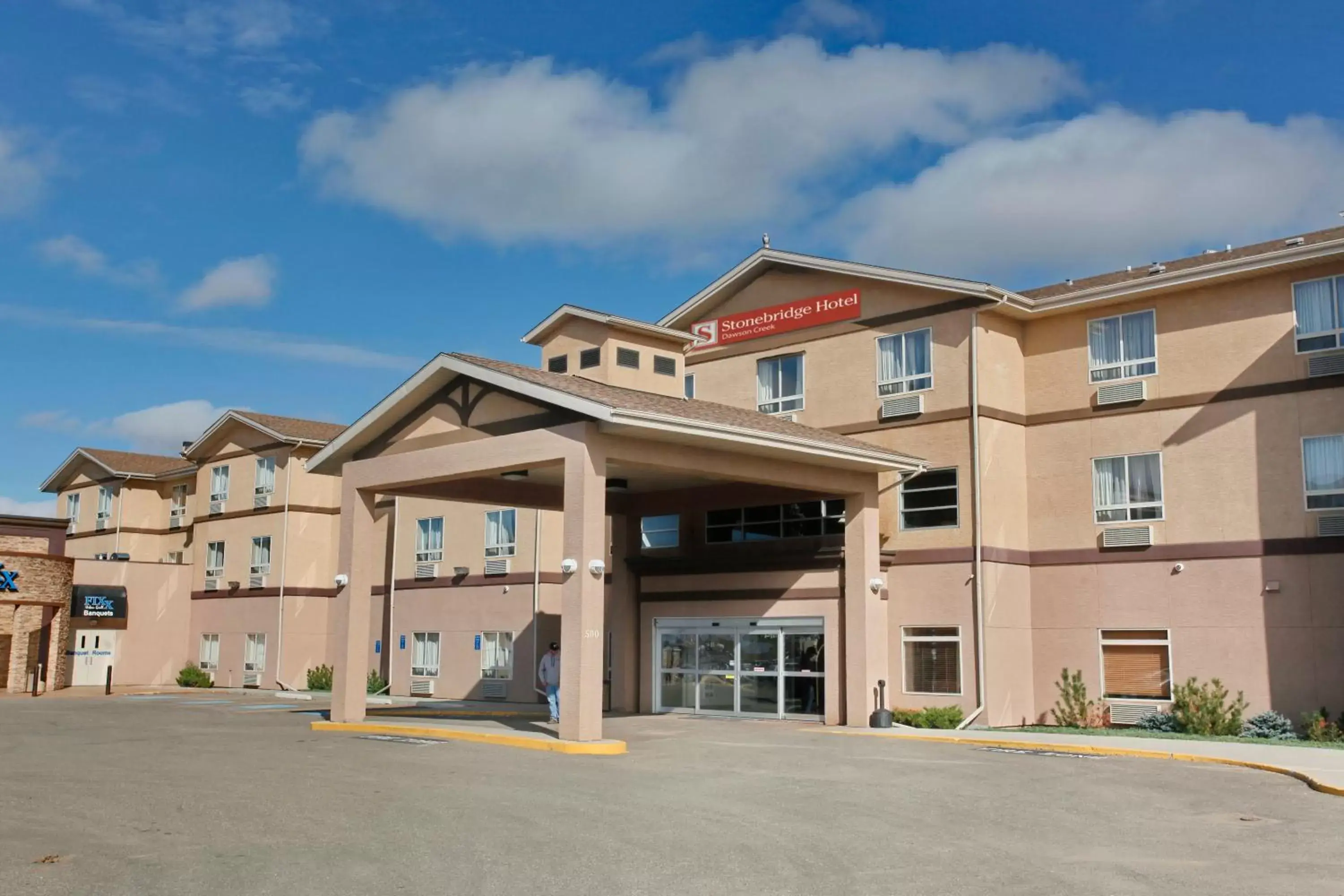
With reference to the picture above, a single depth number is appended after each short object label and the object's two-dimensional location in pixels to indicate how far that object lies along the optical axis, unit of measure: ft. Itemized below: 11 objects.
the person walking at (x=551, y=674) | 72.43
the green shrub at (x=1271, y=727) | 70.23
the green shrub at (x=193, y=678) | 141.79
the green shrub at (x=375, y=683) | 123.13
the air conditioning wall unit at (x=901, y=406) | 84.74
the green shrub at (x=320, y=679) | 129.18
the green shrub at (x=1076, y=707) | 79.05
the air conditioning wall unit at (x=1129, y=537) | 78.28
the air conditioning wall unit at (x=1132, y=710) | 77.05
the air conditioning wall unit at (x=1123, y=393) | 79.82
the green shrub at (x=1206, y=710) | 72.54
